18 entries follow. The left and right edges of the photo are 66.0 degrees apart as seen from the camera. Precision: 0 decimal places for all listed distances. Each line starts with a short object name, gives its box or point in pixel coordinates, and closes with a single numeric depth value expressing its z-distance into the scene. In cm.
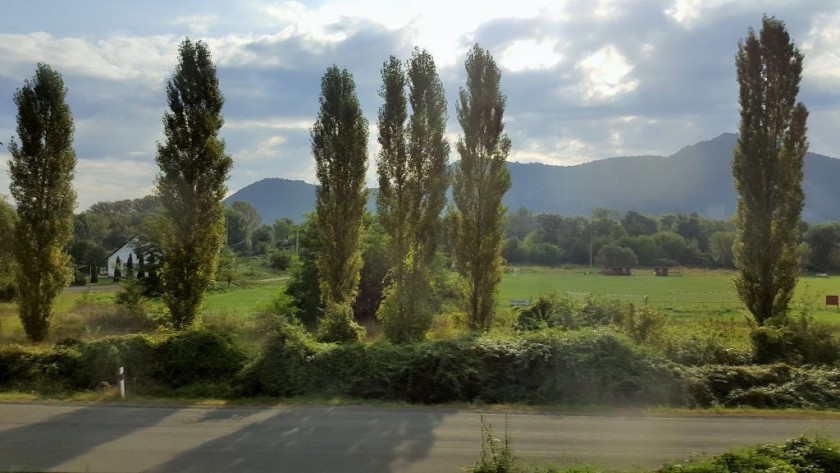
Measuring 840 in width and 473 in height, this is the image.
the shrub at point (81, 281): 6658
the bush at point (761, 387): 1552
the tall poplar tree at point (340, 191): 2564
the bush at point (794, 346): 1888
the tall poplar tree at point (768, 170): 2355
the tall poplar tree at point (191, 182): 2228
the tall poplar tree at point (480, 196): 2381
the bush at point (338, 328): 2019
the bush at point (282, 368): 1580
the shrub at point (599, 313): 2305
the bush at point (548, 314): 2314
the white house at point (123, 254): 8654
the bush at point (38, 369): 1642
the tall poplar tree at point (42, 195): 2392
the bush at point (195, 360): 1680
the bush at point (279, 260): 7341
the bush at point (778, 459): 765
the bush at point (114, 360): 1642
